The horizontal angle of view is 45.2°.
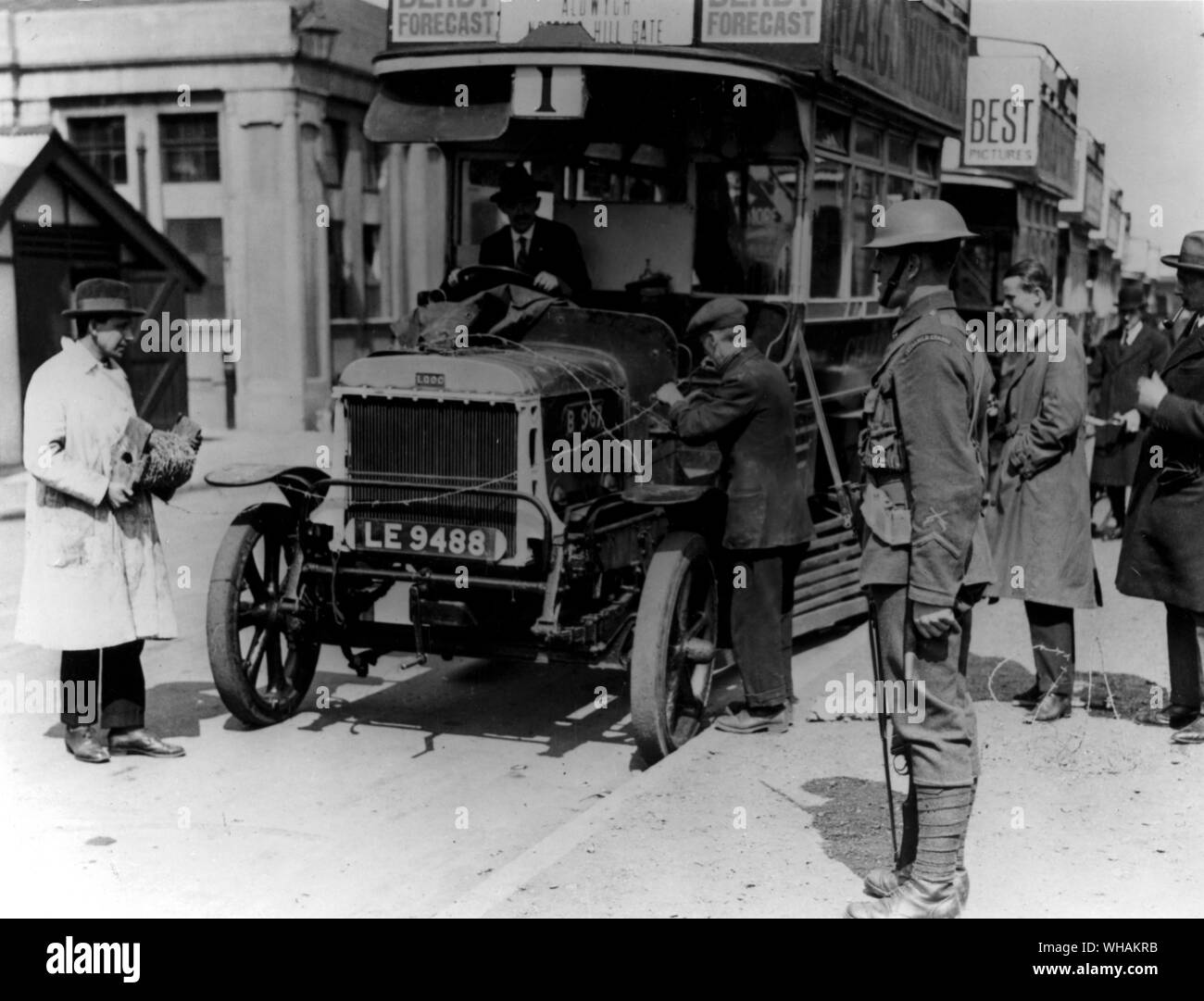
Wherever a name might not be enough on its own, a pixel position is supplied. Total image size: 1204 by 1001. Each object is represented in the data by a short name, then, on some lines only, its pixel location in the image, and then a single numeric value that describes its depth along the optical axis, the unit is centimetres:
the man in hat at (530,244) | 769
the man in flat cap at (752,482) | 638
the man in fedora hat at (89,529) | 591
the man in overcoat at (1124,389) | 1117
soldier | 405
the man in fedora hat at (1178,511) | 590
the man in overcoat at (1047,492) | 641
